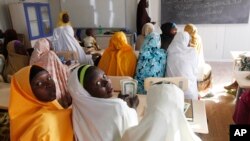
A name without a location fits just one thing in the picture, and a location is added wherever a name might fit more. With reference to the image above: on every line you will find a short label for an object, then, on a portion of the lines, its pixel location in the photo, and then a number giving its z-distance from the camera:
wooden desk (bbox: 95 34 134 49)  5.85
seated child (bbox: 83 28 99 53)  4.62
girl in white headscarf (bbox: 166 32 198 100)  2.42
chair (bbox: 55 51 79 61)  3.47
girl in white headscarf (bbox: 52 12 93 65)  3.90
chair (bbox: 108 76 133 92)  2.20
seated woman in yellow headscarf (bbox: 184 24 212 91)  3.59
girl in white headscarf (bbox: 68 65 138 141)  1.18
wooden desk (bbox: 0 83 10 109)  2.15
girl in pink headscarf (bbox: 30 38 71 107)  2.27
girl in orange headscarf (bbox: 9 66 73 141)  1.21
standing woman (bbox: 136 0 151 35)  5.67
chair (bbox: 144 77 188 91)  1.97
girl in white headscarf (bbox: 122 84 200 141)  0.97
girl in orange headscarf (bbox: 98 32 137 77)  2.67
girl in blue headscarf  2.45
